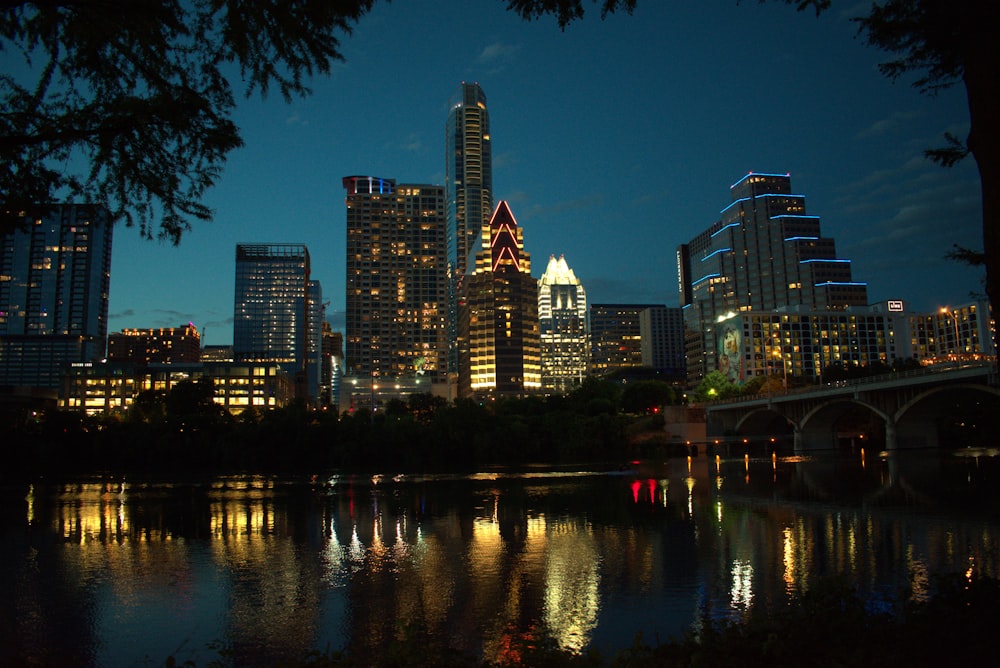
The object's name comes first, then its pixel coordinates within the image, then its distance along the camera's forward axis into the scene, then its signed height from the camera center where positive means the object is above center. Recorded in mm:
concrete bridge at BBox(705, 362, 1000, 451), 71875 +2278
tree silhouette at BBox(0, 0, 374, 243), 7746 +3919
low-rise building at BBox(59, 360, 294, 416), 196250 +11516
